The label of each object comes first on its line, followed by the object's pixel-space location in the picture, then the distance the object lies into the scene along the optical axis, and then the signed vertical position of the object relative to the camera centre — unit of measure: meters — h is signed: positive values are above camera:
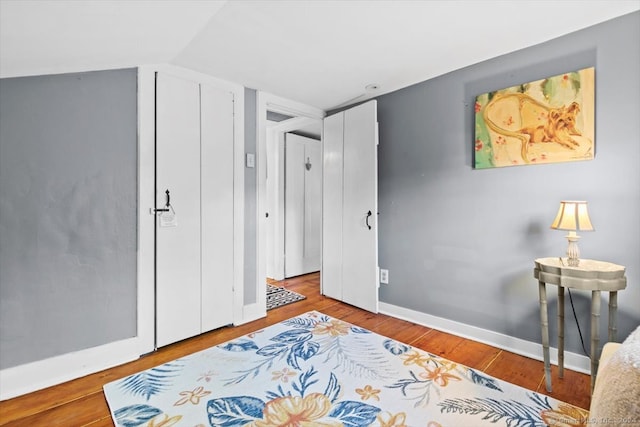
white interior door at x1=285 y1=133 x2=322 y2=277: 4.49 +0.07
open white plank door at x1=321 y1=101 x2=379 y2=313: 2.93 +0.02
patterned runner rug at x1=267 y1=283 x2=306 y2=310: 3.31 -1.02
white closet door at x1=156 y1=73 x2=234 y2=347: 2.30 +0.00
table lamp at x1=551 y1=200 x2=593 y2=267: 1.68 -0.06
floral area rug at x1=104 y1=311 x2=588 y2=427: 1.51 -1.04
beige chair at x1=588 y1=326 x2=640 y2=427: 0.70 -0.46
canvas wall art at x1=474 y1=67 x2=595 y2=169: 1.88 +0.59
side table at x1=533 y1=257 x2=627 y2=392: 1.58 -0.39
